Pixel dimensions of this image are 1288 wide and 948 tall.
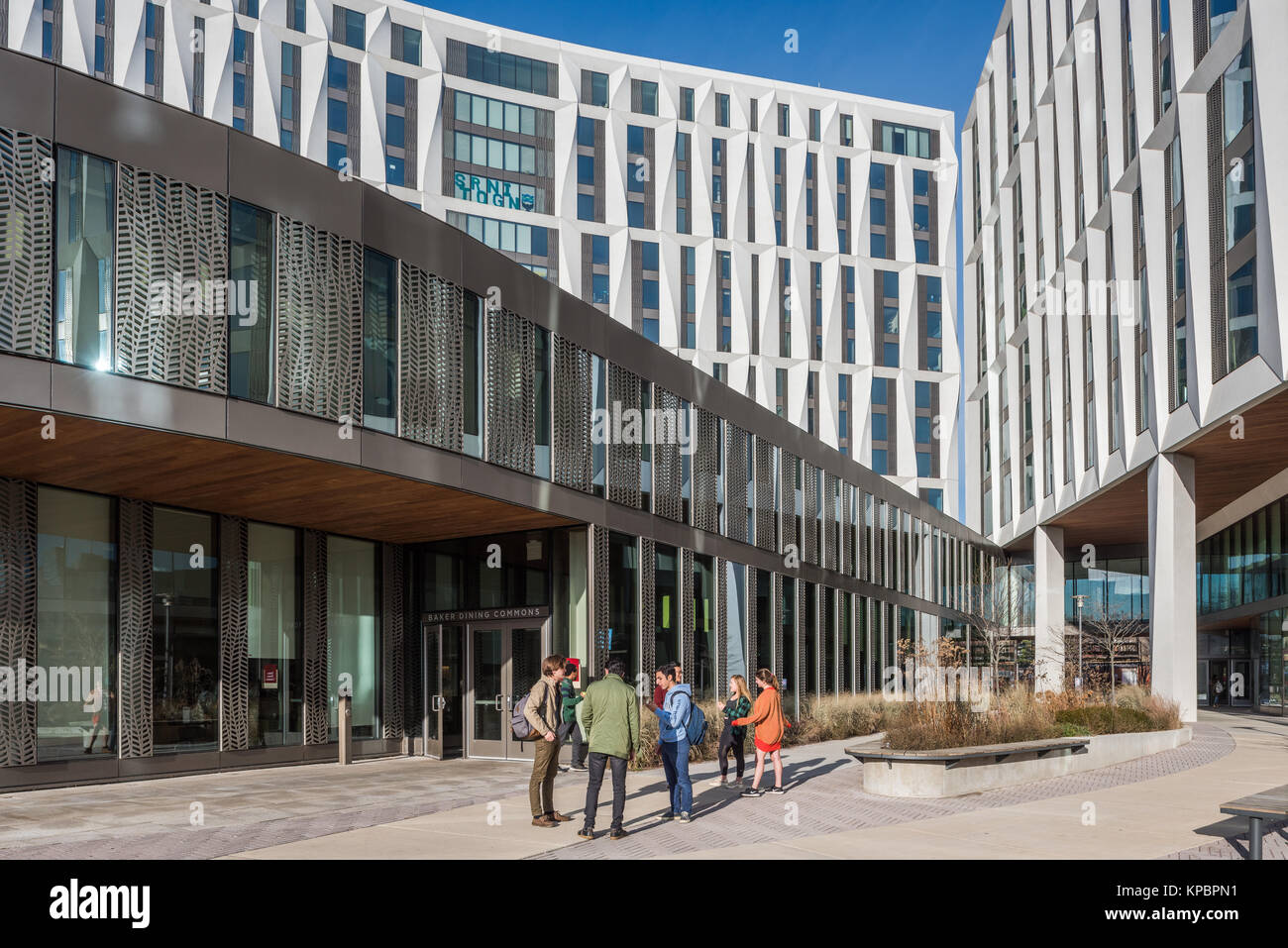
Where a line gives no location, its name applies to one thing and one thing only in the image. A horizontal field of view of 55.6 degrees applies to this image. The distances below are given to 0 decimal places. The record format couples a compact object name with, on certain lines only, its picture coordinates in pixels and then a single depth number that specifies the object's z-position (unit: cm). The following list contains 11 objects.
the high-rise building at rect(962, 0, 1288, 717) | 2795
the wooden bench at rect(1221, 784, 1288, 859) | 955
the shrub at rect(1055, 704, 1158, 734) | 2119
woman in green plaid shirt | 1644
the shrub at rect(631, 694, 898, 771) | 2604
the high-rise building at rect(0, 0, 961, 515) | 5725
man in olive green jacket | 1189
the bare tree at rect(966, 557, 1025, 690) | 5909
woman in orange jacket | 1580
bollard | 1994
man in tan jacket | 1211
